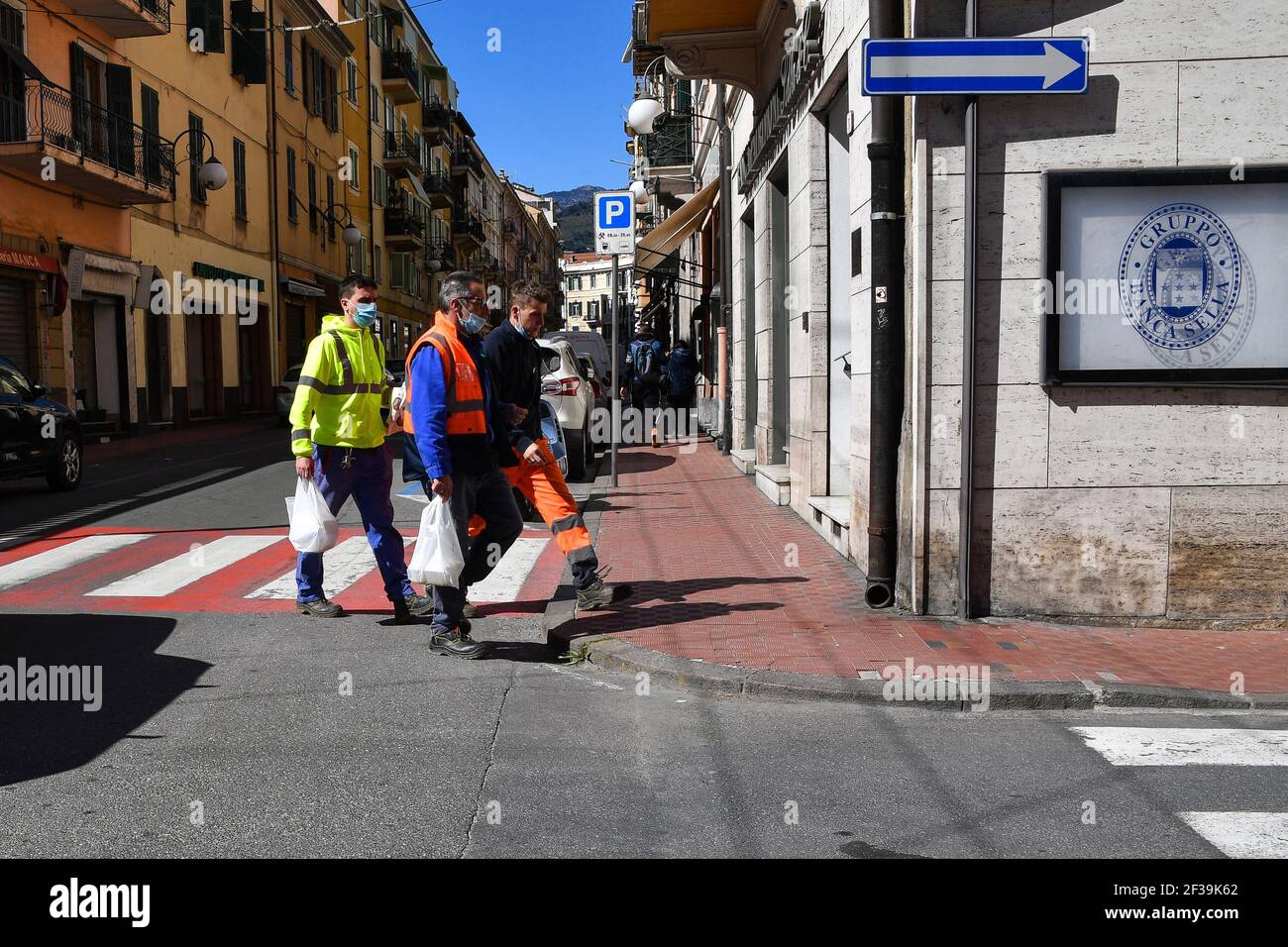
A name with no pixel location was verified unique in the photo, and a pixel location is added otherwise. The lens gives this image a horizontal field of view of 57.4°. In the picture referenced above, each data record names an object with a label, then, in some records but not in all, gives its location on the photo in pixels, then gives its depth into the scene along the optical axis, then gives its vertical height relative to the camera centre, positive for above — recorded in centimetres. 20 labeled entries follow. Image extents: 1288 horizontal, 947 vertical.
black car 1253 -44
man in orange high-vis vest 600 -21
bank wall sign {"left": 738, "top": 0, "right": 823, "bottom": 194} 948 +277
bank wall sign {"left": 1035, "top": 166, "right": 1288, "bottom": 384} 657 +60
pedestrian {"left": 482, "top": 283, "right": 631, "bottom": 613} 684 -37
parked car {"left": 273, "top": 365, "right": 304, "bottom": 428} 2641 -2
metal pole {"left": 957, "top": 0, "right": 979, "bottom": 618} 646 +5
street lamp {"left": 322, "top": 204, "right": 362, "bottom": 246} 3594 +509
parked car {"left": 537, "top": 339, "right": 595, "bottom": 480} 1384 -4
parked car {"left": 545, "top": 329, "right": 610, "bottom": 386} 2488 +92
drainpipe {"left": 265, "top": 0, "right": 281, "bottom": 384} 3150 +462
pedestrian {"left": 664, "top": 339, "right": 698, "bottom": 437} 2144 +25
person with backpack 2275 +29
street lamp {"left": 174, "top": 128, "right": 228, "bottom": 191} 2466 +462
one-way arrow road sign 623 +172
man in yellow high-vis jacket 682 -25
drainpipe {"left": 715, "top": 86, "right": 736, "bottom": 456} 1712 +197
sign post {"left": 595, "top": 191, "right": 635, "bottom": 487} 1343 +195
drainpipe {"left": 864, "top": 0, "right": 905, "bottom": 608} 677 +39
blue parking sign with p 1352 +205
